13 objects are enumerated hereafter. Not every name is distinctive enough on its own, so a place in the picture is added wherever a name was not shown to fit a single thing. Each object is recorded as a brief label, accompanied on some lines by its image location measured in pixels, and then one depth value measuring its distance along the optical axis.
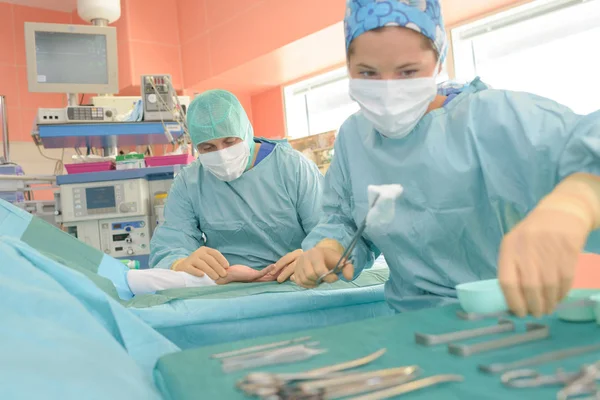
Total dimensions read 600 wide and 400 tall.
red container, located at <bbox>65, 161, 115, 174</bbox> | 3.14
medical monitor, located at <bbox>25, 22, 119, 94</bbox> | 3.43
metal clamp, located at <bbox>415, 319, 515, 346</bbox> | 0.72
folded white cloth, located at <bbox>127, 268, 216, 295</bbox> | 1.67
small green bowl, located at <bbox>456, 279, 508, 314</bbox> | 0.80
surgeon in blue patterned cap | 1.03
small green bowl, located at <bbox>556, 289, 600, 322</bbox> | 0.75
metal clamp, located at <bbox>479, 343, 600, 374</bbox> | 0.60
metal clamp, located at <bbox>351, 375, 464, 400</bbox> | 0.55
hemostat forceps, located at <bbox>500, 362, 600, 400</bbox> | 0.51
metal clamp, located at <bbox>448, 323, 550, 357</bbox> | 0.67
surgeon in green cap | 2.05
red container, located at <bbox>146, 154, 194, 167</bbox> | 3.18
